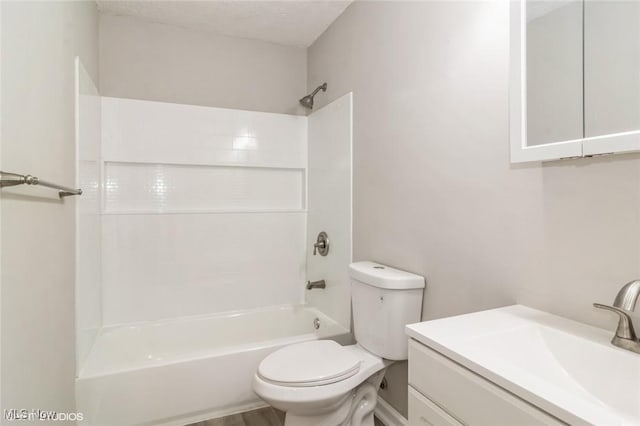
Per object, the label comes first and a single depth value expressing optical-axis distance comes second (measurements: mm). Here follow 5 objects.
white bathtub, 1624
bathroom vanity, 626
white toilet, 1357
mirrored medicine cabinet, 829
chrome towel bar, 824
